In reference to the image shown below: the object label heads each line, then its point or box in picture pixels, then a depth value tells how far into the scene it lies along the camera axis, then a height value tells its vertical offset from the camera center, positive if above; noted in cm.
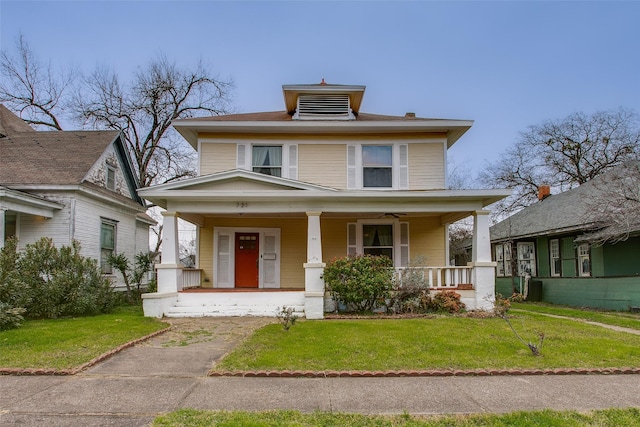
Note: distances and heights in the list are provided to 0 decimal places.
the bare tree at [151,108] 2648 +881
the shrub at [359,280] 1142 -64
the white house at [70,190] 1379 +211
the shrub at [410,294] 1184 -103
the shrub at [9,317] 916 -125
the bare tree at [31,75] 2488 +1016
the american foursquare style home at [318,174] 1434 +260
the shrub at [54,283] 1074 -69
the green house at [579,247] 1390 +30
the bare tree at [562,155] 2956 +692
